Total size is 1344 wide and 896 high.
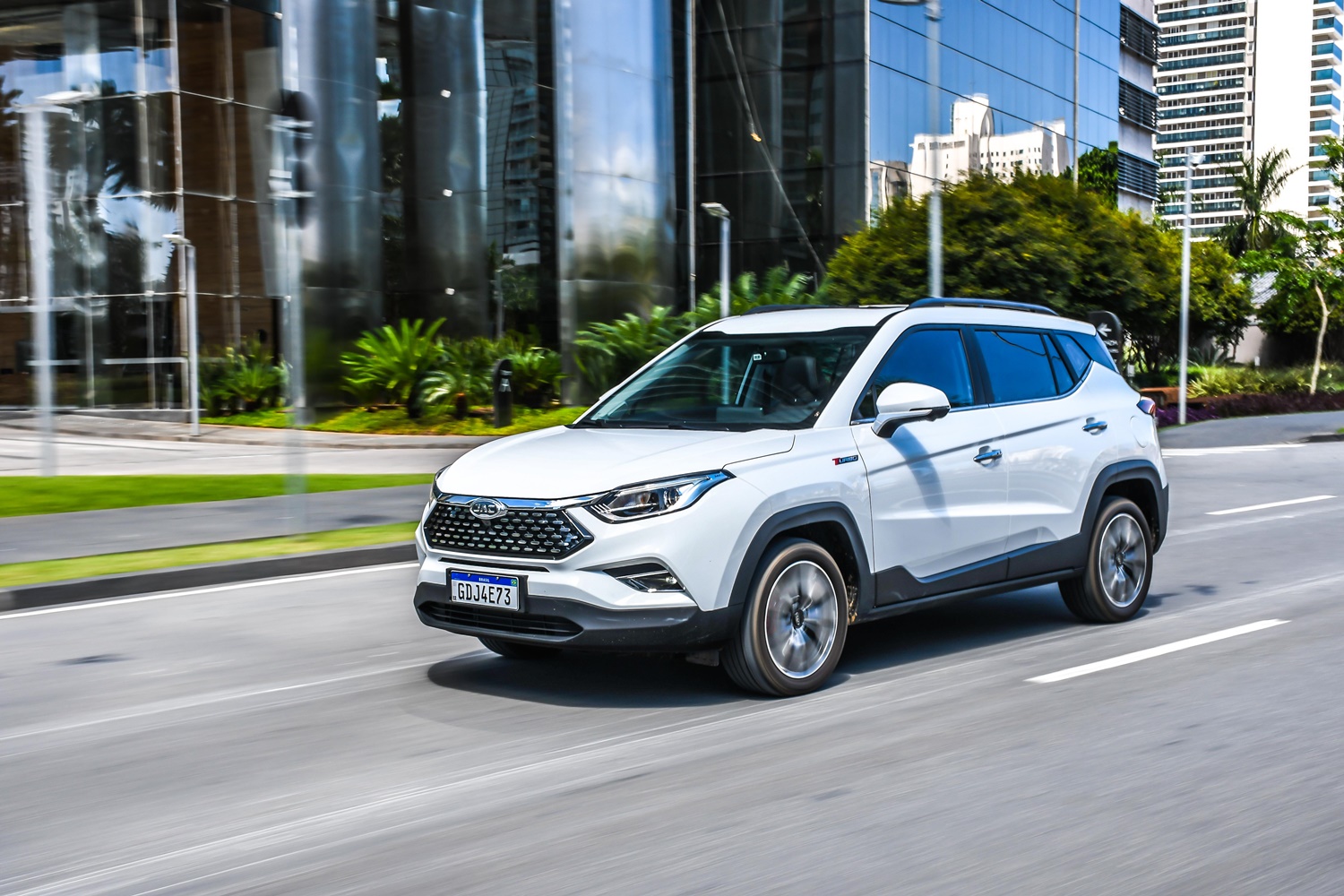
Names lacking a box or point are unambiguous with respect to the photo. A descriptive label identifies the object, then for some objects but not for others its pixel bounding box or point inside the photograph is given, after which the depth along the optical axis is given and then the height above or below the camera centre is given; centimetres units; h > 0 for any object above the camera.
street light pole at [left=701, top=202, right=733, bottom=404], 2672 +167
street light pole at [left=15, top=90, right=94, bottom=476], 1884 +129
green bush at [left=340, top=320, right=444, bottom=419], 2953 -41
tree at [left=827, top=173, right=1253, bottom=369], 2859 +190
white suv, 584 -68
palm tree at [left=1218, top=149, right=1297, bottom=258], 8438 +889
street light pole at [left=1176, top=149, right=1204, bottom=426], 3253 +86
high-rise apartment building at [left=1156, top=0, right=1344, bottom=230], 16662 +3104
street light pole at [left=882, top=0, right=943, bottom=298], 2149 +202
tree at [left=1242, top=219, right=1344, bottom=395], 4156 +235
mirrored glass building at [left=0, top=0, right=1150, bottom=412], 3253 +442
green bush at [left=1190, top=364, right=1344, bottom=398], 4238 -118
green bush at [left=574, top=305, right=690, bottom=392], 3075 +3
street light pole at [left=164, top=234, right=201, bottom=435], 2845 +18
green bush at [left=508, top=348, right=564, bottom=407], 3103 -67
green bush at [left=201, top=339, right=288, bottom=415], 3178 -80
